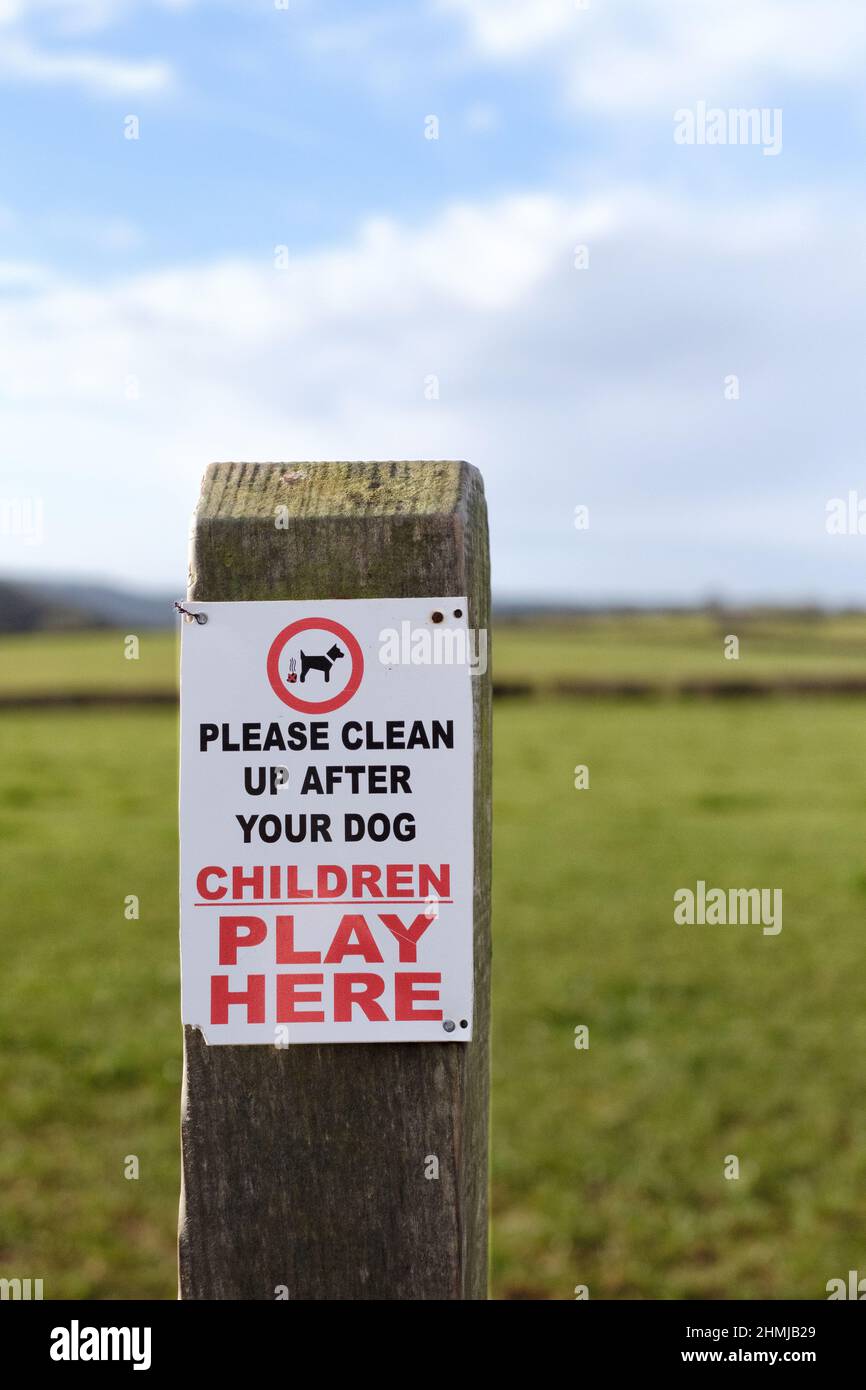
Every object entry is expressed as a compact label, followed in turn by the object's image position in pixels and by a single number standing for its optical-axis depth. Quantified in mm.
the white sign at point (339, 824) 983
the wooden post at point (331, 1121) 967
